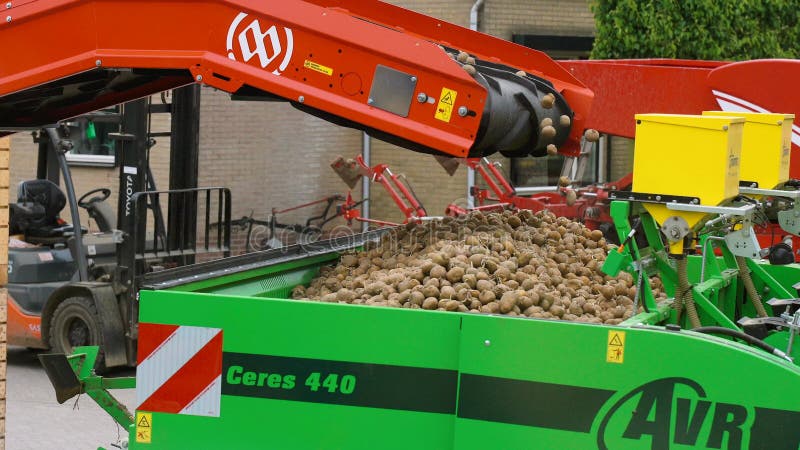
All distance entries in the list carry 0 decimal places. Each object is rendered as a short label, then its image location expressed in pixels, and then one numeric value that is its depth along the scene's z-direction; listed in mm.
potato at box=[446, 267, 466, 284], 4863
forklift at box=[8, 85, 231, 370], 9914
